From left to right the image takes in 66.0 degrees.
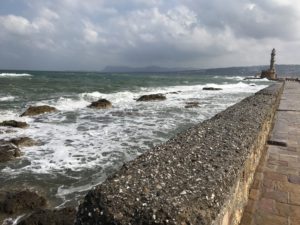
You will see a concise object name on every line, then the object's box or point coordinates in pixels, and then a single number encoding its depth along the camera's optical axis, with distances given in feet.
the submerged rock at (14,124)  25.61
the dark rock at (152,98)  49.46
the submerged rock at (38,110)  33.17
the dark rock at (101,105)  39.68
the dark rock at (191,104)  39.35
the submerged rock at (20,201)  10.77
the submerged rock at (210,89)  80.18
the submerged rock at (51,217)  9.58
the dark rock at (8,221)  10.03
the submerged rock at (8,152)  16.38
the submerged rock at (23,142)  19.26
